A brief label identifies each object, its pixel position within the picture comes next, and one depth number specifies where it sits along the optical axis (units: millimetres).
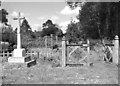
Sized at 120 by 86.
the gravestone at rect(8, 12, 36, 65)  11461
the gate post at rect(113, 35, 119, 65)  11656
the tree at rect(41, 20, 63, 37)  71494
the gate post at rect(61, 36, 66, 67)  10703
